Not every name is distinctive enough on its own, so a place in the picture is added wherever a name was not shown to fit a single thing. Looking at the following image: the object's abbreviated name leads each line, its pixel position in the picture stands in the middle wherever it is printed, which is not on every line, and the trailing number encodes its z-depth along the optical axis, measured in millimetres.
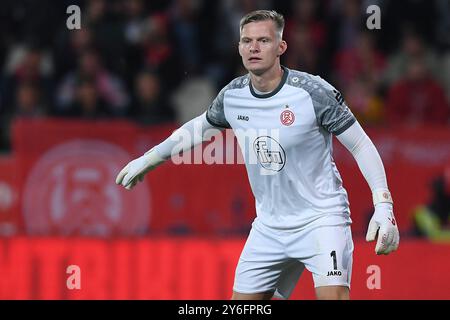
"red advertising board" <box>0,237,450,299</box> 9859
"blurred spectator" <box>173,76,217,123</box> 13297
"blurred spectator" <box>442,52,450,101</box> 13422
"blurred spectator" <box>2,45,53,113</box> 13633
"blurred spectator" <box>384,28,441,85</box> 13422
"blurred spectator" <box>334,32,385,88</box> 13398
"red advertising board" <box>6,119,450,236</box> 12039
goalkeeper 7016
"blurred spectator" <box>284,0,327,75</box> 13242
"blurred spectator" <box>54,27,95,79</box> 13438
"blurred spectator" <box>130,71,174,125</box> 12938
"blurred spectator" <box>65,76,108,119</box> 12953
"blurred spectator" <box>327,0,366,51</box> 13664
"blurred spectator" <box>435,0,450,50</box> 13773
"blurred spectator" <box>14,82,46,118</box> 13391
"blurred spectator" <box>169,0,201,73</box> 13704
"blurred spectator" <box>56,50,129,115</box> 13289
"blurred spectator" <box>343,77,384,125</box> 12898
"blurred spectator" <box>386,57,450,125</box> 13016
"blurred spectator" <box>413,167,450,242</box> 11750
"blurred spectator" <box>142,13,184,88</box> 13398
